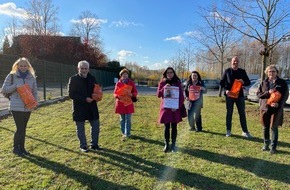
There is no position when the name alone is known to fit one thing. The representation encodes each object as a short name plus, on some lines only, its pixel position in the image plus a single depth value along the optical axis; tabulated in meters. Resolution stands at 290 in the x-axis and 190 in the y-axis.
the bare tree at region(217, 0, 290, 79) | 7.52
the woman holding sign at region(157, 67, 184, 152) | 3.84
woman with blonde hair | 3.60
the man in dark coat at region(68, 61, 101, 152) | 3.77
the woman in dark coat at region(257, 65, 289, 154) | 3.84
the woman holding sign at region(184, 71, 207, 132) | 5.32
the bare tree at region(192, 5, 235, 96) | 13.68
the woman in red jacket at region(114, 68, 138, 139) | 4.59
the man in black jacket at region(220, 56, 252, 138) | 4.76
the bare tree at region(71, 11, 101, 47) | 36.04
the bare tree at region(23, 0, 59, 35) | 33.48
